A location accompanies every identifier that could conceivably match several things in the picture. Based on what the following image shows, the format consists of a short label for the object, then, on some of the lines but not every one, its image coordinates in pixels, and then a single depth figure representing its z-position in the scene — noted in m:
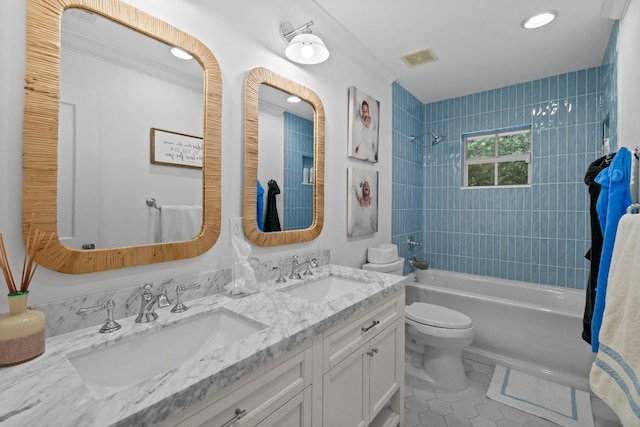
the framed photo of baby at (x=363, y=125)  2.18
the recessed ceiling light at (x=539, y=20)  1.85
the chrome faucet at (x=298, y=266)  1.64
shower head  3.35
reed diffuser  0.70
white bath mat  1.76
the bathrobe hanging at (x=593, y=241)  1.49
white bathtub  2.06
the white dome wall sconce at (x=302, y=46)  1.54
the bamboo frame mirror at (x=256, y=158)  1.46
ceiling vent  2.32
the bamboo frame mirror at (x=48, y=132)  0.87
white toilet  2.04
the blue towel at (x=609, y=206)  1.22
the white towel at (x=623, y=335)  0.84
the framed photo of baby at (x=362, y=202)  2.18
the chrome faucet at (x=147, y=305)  1.01
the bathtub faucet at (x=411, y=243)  3.13
